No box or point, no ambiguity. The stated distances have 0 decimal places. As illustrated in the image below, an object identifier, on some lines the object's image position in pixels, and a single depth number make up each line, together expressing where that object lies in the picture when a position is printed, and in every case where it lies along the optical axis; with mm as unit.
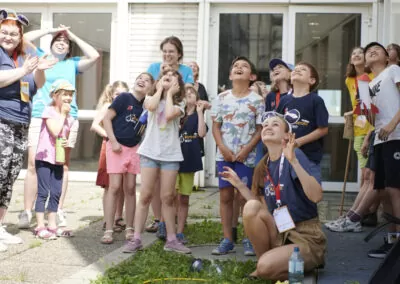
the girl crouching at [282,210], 5074
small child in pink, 6891
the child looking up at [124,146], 6836
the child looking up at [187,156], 6984
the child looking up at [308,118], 6188
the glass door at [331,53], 11188
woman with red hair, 6148
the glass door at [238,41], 11383
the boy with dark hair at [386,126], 6227
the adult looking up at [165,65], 6898
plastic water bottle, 4730
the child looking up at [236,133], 6301
